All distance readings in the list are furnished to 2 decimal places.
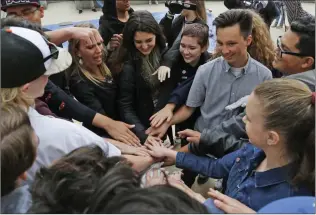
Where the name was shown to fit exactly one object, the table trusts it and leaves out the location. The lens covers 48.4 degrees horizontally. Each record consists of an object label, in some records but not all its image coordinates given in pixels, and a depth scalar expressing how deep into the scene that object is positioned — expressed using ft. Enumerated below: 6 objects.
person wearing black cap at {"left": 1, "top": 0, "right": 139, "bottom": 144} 6.48
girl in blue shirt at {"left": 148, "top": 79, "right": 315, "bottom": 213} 3.91
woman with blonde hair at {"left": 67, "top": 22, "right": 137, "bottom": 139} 6.96
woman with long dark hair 7.39
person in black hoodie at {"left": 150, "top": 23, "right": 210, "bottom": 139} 7.23
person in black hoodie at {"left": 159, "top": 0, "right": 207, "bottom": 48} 9.97
